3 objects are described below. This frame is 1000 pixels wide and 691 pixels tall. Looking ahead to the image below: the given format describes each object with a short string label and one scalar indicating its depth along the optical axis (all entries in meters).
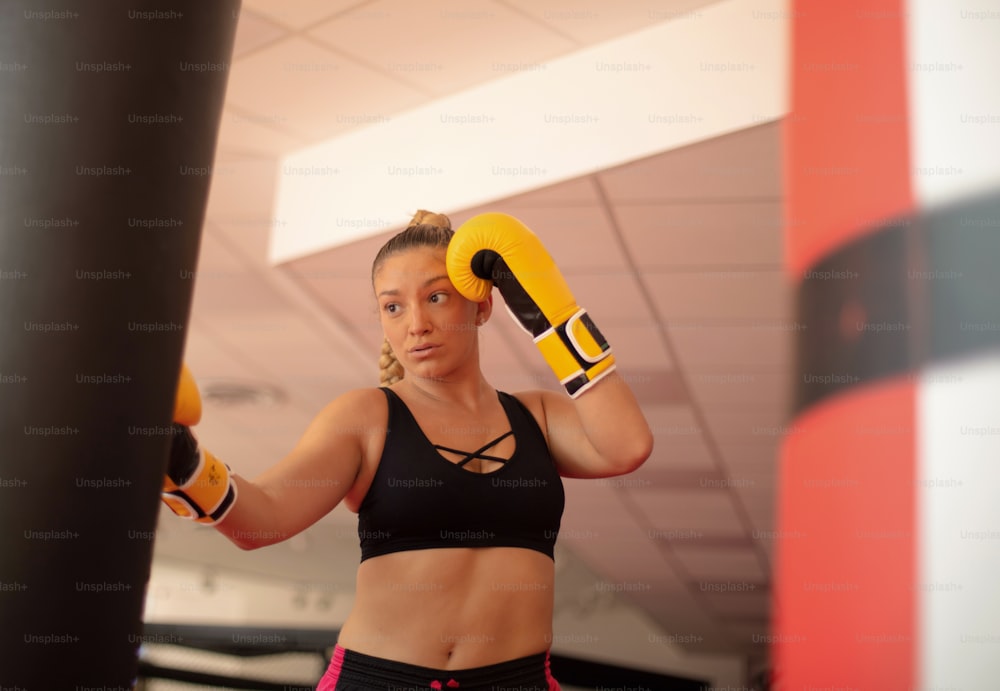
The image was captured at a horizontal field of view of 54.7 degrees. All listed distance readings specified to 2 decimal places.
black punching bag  0.90
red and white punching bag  0.88
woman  1.23
